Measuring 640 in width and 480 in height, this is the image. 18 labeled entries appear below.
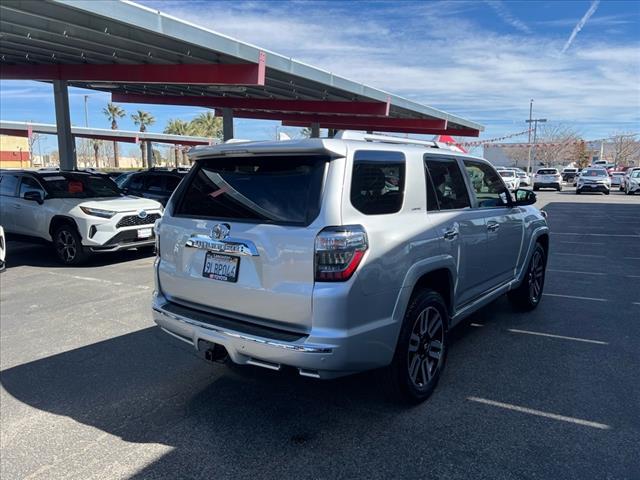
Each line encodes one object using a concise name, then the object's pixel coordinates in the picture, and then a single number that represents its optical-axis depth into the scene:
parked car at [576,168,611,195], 31.59
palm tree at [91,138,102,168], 70.89
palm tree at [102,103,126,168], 72.26
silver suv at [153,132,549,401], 2.98
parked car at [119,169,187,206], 12.91
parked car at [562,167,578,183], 50.31
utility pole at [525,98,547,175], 70.44
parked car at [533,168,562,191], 35.75
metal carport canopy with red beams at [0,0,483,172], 10.10
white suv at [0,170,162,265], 9.00
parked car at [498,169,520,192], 33.54
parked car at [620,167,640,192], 32.79
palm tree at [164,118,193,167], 73.69
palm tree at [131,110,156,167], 72.88
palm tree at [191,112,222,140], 74.31
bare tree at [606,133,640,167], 92.44
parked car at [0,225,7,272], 7.57
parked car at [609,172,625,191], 41.05
